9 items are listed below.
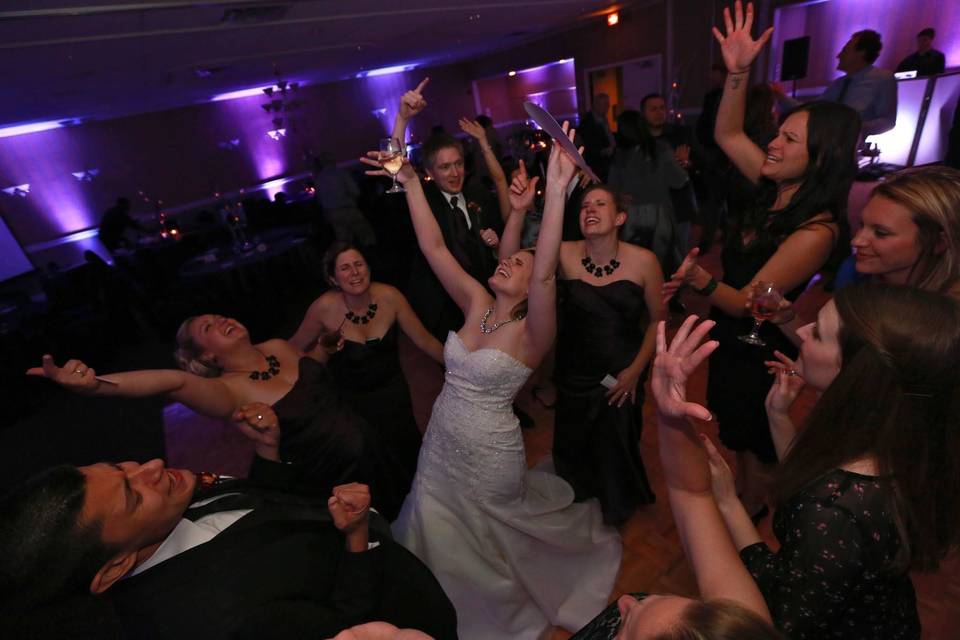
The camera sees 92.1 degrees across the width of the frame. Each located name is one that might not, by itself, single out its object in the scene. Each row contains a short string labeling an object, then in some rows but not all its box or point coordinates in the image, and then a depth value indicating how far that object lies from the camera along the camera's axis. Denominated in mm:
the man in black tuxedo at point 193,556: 880
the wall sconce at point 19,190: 9047
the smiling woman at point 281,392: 1920
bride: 1933
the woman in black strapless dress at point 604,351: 2100
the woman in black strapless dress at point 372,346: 2406
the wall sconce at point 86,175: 9789
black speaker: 6351
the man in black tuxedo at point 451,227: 2779
